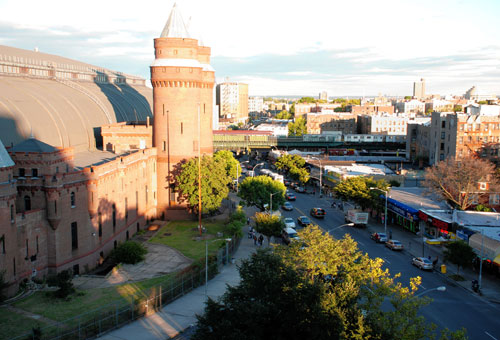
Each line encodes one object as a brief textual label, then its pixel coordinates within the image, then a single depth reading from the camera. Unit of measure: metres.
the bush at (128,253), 48.44
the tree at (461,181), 64.31
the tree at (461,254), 45.28
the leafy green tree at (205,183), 64.00
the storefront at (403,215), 63.53
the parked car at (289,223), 62.98
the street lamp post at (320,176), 94.46
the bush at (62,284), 37.59
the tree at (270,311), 25.17
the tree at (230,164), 107.32
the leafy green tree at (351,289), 24.92
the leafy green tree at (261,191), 68.31
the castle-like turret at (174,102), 66.88
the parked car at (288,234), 58.04
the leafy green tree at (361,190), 69.44
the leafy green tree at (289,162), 112.25
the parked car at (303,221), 66.12
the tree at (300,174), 104.69
